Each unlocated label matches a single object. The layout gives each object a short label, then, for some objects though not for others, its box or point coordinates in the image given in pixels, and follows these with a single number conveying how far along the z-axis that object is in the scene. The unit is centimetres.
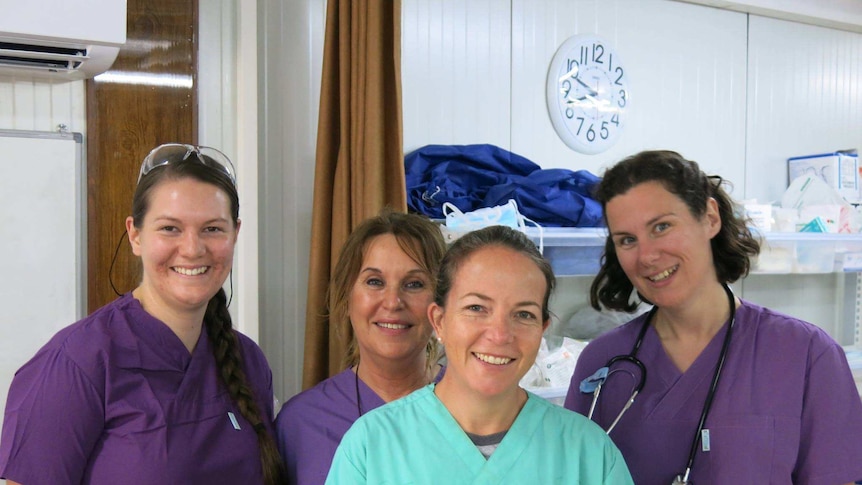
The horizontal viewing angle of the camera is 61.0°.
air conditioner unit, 192
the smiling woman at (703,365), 139
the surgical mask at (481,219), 237
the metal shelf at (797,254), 274
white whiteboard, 227
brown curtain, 233
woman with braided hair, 123
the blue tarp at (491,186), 264
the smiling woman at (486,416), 116
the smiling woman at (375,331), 152
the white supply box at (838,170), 371
